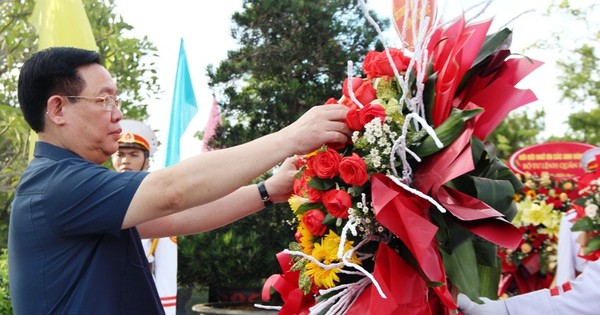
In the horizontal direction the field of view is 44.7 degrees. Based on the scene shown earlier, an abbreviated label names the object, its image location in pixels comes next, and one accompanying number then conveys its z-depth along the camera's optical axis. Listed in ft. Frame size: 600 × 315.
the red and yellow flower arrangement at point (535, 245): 21.49
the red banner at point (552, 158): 31.71
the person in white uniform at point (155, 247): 17.88
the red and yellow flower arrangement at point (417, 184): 6.12
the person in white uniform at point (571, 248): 17.60
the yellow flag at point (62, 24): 18.31
